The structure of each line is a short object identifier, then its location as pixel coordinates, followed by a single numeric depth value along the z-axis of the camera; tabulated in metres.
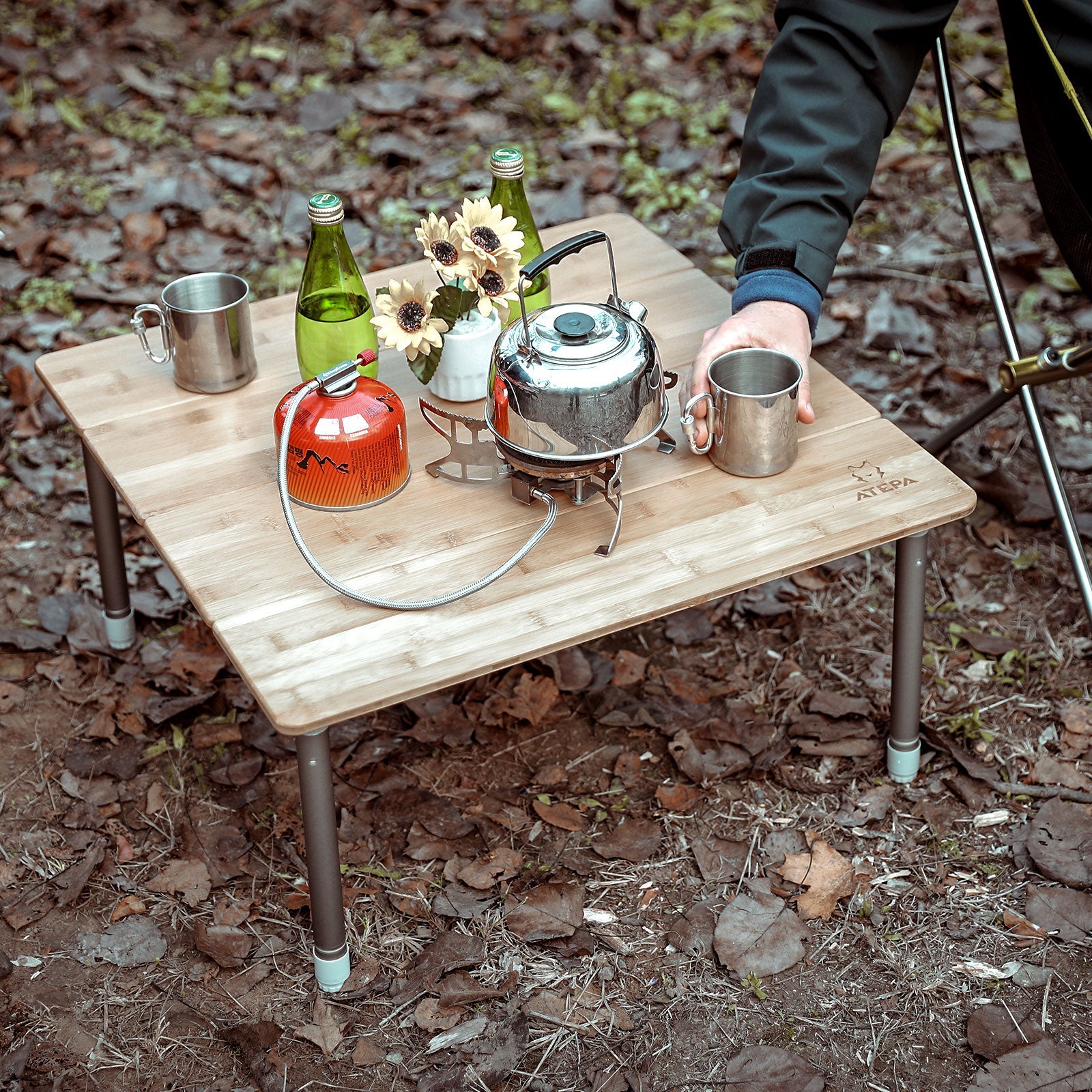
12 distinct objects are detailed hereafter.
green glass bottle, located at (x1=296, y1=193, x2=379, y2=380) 1.97
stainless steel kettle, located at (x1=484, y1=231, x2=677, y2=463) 1.72
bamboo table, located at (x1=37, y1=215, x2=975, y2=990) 1.65
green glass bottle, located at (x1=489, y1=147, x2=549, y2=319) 2.02
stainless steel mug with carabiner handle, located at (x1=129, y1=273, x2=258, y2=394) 2.02
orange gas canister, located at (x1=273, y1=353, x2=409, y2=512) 1.79
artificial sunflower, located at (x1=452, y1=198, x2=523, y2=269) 1.90
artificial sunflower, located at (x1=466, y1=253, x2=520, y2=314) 1.92
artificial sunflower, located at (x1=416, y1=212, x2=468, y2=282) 1.91
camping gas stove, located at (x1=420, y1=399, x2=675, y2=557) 1.80
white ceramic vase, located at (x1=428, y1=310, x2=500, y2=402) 1.99
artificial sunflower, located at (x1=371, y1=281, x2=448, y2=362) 1.91
